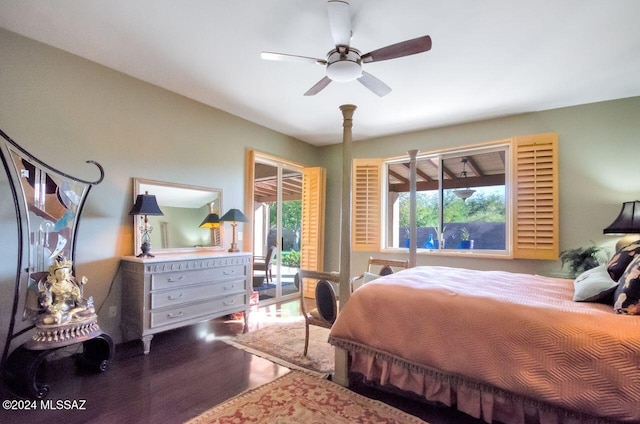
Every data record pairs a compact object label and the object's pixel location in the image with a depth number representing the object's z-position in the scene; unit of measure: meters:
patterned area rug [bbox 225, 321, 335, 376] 2.73
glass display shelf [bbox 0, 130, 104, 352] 2.38
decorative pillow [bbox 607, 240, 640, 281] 1.95
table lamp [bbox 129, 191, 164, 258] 3.09
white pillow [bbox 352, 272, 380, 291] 3.28
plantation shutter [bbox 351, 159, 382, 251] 5.20
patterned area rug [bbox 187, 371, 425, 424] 1.93
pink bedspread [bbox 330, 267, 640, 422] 1.47
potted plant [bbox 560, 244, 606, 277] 3.31
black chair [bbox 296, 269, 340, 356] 2.69
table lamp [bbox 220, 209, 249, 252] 3.91
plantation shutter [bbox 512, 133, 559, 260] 3.80
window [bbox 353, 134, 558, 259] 3.88
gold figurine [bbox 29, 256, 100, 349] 2.26
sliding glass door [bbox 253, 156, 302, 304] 4.82
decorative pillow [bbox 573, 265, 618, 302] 1.86
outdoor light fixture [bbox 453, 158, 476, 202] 4.58
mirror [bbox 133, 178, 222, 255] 3.44
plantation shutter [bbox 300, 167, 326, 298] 5.52
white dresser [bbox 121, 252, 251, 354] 2.94
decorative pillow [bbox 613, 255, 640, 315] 1.61
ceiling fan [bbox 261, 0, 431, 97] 1.95
